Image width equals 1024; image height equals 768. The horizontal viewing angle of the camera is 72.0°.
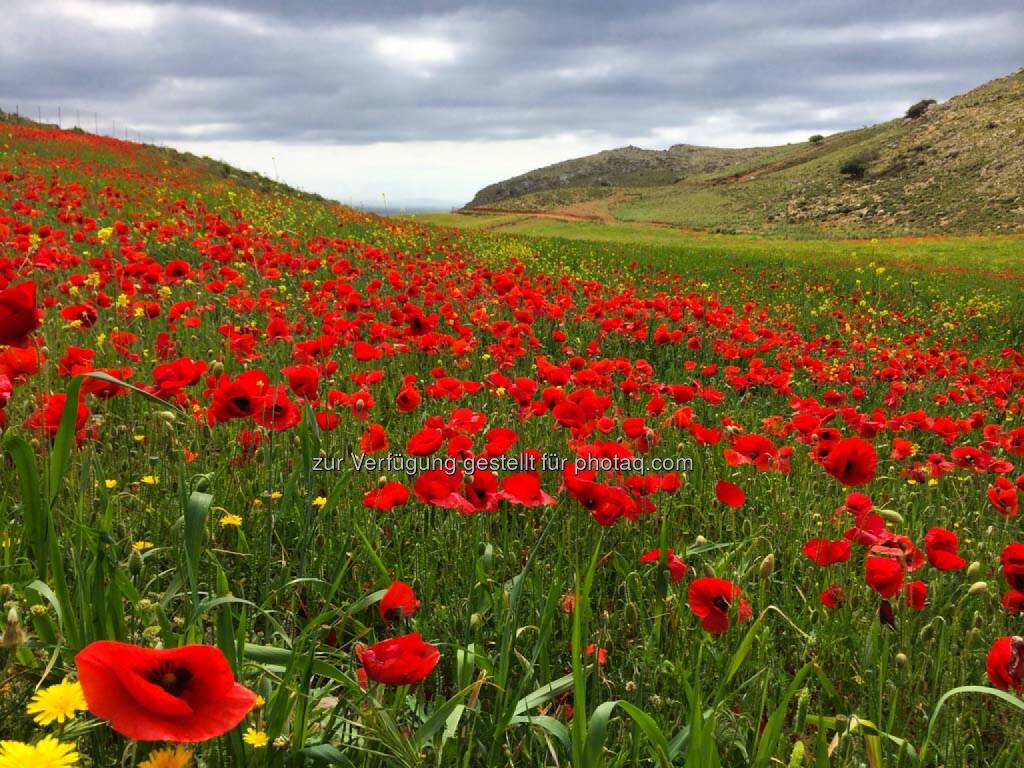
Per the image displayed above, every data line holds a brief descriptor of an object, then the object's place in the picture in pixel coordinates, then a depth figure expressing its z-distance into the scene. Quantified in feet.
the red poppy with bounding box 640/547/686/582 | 5.50
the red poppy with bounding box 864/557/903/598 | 5.09
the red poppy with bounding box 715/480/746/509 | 6.57
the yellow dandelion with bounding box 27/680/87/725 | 2.91
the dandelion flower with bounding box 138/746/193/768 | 2.91
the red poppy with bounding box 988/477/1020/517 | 7.47
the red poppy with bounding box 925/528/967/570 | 5.76
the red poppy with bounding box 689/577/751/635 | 4.89
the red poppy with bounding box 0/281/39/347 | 3.80
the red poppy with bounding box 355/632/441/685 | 3.54
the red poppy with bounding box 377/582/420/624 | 4.57
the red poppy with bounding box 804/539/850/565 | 5.96
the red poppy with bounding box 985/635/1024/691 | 4.31
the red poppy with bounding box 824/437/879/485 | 6.31
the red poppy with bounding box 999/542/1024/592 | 5.17
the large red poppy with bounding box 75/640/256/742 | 2.26
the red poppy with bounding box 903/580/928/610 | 5.71
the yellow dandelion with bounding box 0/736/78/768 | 2.46
